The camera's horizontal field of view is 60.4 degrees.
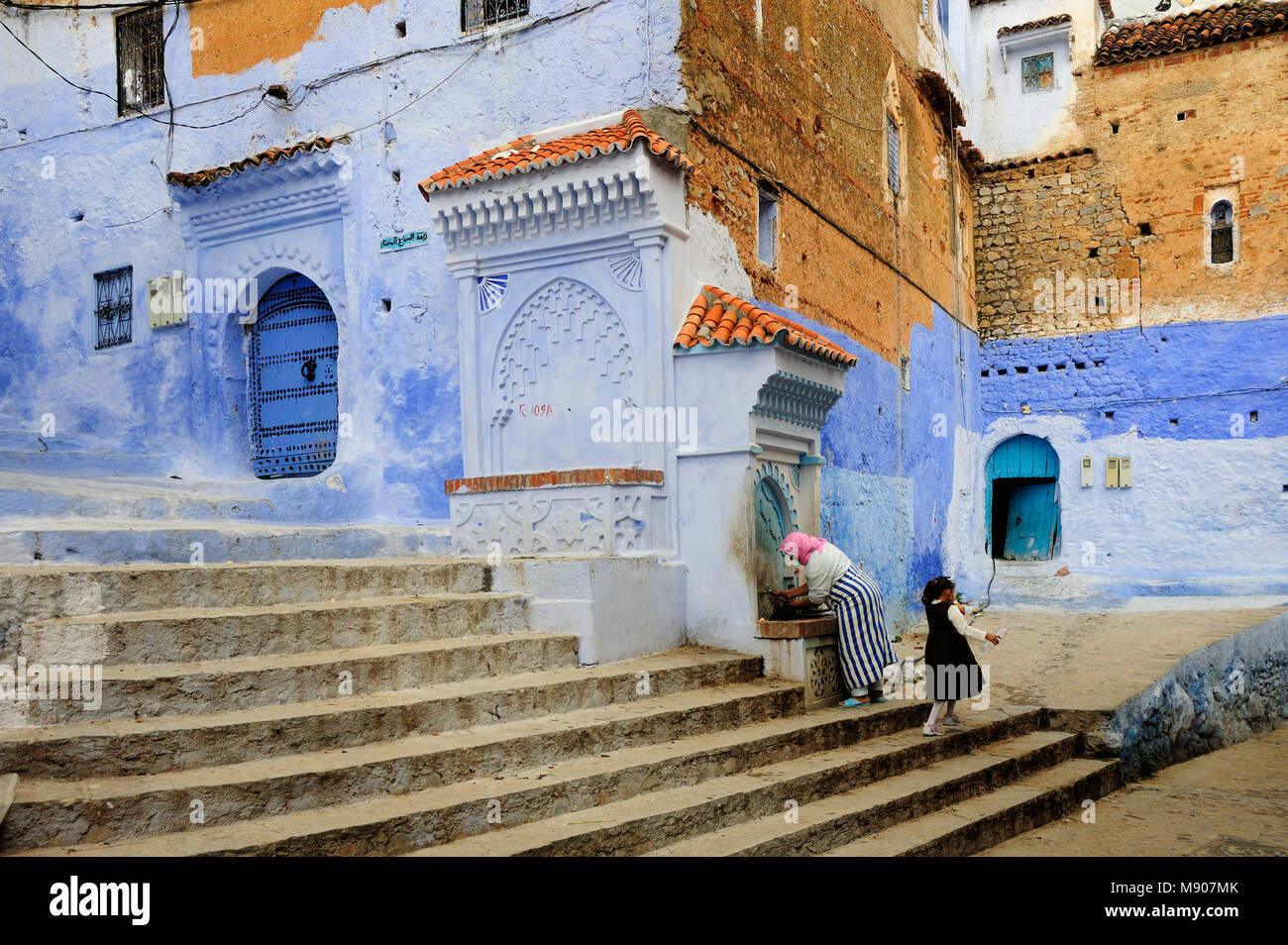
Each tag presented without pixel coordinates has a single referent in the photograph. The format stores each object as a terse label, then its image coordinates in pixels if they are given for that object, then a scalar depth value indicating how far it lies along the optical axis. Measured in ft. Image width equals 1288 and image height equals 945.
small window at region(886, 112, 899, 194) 44.47
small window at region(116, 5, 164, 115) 36.99
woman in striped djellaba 25.44
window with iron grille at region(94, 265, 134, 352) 37.09
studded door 33.91
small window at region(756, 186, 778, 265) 32.99
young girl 24.88
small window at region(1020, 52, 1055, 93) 56.03
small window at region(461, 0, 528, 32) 31.04
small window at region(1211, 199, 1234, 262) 51.03
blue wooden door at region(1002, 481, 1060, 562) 54.85
